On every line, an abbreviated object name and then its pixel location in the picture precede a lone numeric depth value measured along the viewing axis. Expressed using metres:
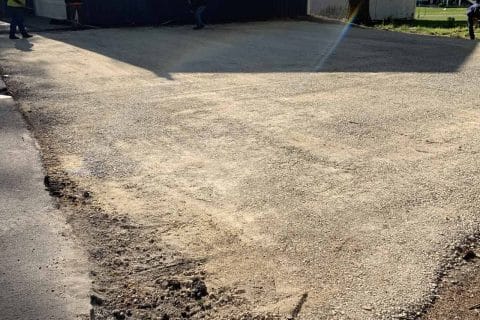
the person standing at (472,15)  15.51
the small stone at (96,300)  3.01
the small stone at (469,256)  3.49
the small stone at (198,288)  3.11
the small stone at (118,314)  2.91
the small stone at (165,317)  2.90
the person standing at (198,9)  18.91
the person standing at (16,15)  14.73
